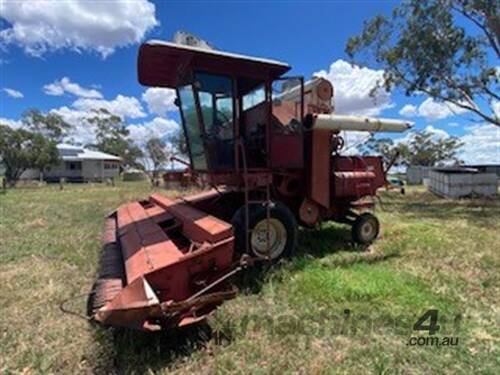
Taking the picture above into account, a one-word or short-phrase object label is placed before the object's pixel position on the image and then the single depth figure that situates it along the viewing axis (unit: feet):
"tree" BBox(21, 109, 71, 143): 143.64
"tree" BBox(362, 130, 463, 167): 170.60
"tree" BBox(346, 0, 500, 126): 52.75
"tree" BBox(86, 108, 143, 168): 197.36
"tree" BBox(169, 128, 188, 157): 143.60
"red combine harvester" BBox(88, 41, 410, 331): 10.80
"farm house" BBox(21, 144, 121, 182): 139.74
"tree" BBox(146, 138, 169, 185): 173.78
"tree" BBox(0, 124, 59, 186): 105.29
